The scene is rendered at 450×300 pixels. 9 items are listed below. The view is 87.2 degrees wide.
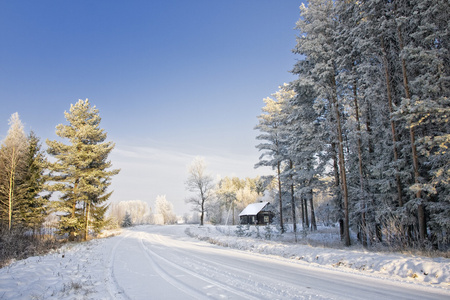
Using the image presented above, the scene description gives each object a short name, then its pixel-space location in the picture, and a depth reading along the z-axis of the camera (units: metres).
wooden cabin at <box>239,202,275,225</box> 47.58
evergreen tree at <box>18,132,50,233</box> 20.45
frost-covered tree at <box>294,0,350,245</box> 14.77
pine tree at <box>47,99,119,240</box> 19.41
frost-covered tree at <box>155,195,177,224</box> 88.12
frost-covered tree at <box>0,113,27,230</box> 19.67
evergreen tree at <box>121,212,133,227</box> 58.62
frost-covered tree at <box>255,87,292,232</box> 24.13
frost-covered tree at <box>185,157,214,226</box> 44.22
